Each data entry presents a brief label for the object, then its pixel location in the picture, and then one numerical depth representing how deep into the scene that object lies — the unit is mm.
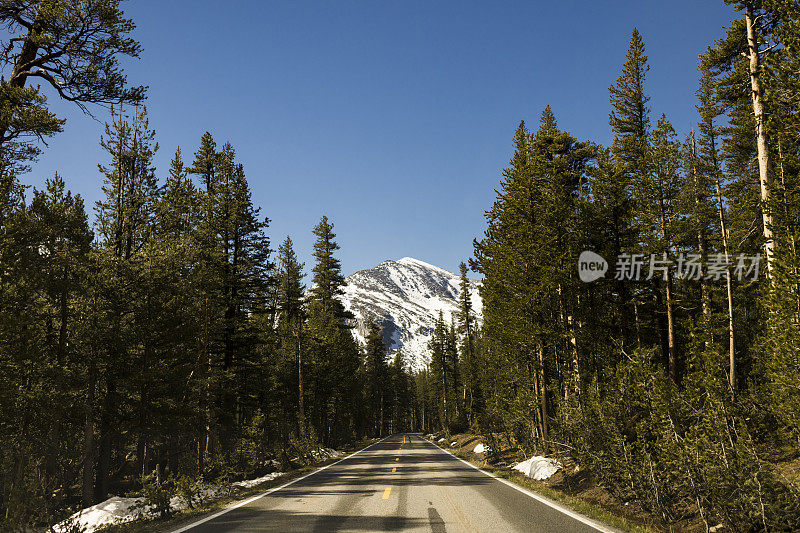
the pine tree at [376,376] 76500
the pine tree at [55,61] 10633
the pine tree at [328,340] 41594
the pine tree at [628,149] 21141
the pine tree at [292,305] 35841
